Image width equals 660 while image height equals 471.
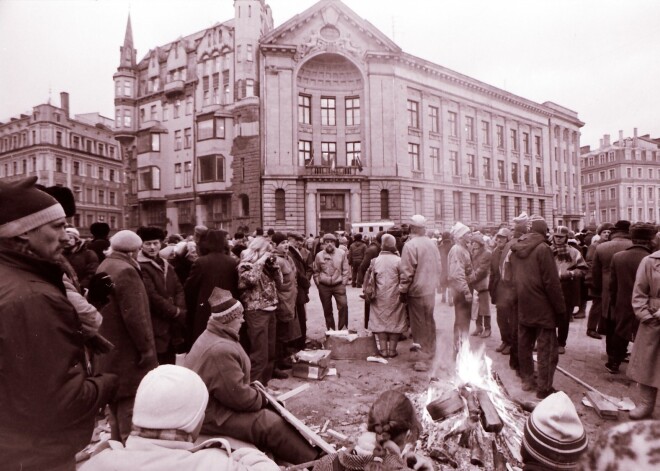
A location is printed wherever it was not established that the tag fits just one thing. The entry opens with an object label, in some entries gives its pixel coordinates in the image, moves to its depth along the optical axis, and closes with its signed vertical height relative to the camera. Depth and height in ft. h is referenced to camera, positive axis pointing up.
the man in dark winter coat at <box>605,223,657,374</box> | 17.94 -2.23
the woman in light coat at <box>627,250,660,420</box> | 13.85 -3.97
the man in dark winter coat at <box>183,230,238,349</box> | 17.74 -2.10
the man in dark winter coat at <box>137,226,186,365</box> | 14.85 -2.52
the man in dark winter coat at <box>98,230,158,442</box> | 11.82 -3.19
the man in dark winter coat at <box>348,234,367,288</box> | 48.67 -2.71
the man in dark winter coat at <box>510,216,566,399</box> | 16.67 -3.11
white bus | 85.98 +0.75
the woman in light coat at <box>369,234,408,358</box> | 23.32 -4.57
